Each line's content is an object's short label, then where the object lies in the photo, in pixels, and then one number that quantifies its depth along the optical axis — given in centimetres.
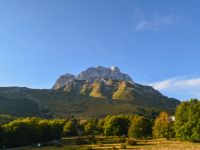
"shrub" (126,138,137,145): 5430
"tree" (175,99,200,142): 5606
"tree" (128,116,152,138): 7112
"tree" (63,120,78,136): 8929
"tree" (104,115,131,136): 8053
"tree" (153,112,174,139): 6775
